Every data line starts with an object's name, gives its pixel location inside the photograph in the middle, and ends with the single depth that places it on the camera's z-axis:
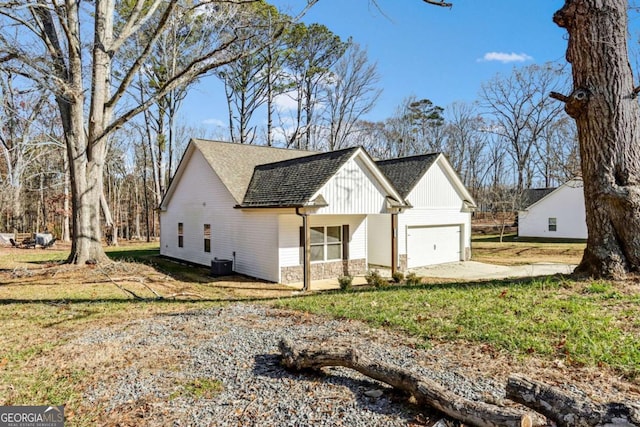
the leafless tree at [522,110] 37.59
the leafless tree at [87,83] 12.40
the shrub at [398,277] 12.48
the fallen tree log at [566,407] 2.47
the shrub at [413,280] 10.94
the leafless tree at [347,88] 31.96
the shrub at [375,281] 10.86
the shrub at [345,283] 10.94
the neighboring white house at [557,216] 30.55
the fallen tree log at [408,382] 2.84
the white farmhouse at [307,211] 13.24
